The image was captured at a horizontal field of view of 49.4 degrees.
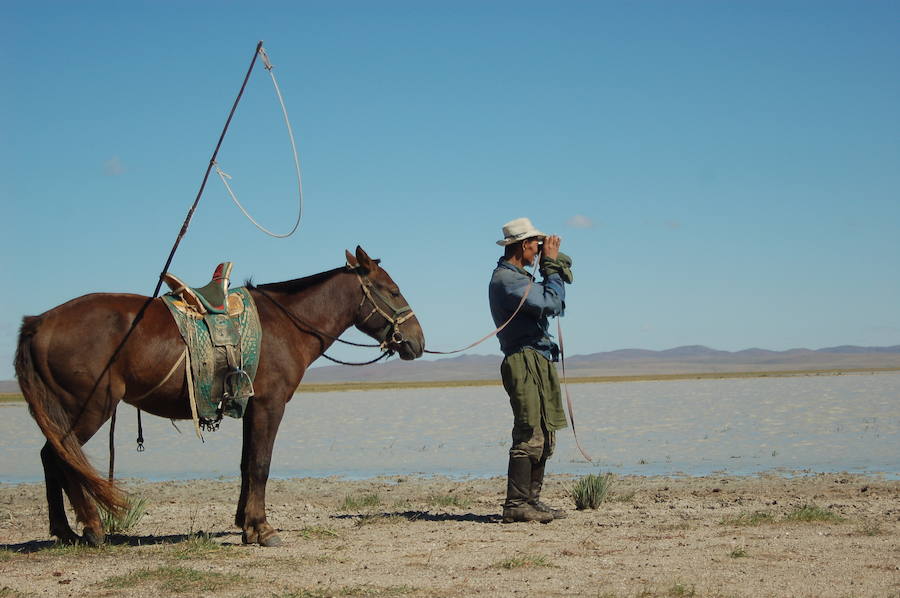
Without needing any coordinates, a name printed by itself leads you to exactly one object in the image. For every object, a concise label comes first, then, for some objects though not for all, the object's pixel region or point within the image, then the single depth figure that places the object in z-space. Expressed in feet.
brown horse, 24.31
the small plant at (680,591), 19.41
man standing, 29.60
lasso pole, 26.43
